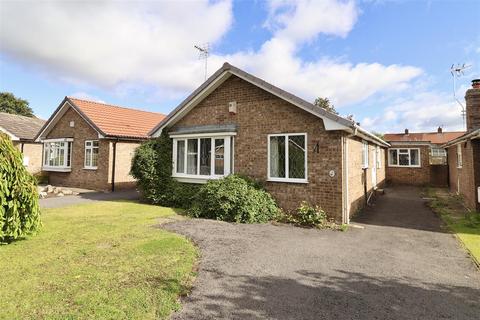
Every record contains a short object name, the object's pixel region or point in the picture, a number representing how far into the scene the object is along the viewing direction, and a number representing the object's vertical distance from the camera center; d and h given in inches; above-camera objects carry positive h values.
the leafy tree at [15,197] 233.5 -19.8
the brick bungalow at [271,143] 350.6 +45.2
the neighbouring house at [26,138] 888.9 +113.5
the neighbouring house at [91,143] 678.5 +80.8
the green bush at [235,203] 362.0 -38.4
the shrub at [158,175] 477.1 -2.4
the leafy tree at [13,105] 1985.7 +497.4
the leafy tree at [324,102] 1240.3 +315.4
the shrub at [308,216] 340.0 -52.5
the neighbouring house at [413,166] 826.8 +23.1
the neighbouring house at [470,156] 398.0 +28.0
